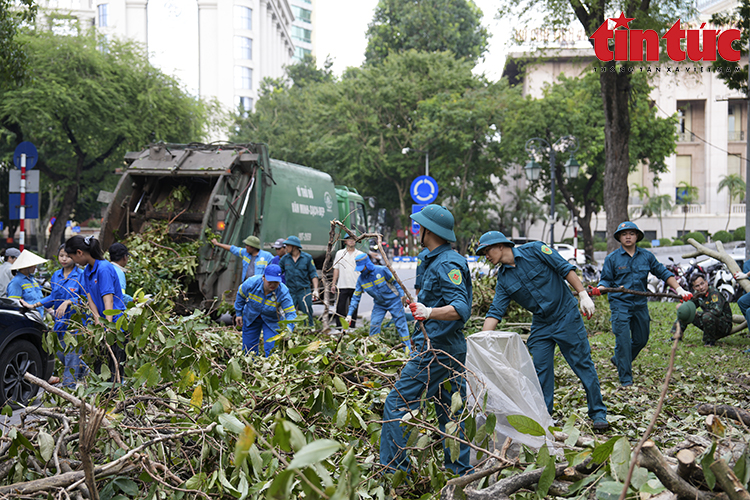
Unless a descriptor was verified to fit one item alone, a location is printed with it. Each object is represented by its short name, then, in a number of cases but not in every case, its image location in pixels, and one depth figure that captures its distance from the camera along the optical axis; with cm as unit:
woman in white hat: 757
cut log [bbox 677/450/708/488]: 239
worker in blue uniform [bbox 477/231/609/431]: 527
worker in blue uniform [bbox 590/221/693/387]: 662
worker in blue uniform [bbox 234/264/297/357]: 670
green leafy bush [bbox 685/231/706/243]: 4609
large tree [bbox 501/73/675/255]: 3166
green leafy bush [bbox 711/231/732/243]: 4819
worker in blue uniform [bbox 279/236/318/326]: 1015
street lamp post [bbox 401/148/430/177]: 3034
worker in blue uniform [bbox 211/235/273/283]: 935
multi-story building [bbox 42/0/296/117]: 5900
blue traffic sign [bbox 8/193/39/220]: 1083
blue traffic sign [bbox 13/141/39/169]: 1092
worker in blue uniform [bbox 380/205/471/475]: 382
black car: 601
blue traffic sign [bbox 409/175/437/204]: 1608
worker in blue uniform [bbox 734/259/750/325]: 720
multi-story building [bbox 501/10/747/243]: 5028
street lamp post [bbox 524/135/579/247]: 1948
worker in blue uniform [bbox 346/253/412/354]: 894
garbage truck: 1032
